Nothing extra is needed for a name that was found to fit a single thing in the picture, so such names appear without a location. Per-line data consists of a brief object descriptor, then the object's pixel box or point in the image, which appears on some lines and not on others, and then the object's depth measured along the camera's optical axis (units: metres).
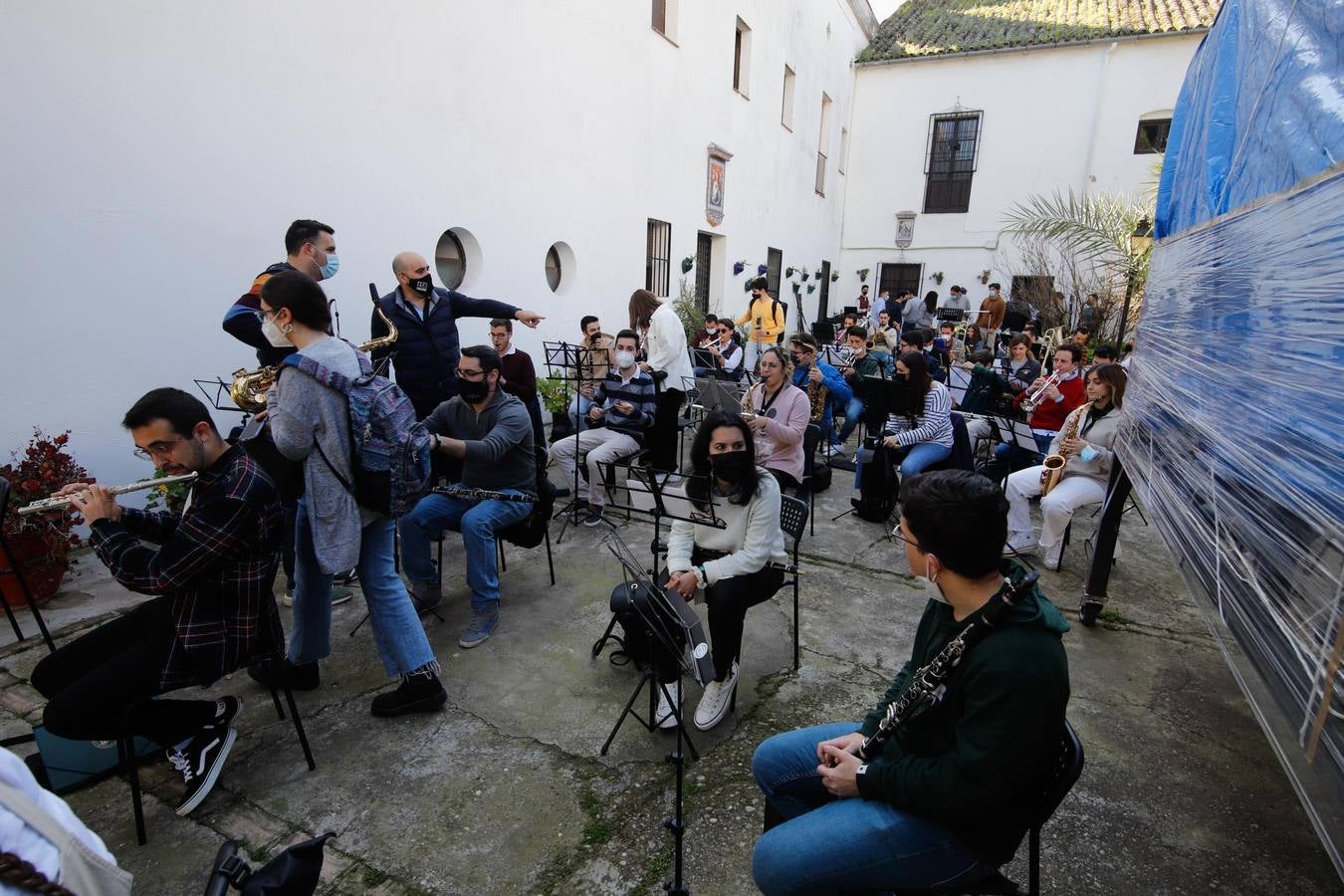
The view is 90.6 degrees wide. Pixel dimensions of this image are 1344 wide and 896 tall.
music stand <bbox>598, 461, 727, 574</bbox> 3.02
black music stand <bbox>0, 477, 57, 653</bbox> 2.49
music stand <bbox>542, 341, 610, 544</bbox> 5.10
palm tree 9.38
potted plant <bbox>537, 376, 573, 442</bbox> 7.03
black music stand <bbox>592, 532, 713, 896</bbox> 2.18
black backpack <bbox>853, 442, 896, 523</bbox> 5.39
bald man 4.34
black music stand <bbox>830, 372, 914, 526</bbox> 5.23
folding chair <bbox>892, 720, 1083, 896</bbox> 1.54
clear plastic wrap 1.31
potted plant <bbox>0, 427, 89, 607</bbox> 3.42
